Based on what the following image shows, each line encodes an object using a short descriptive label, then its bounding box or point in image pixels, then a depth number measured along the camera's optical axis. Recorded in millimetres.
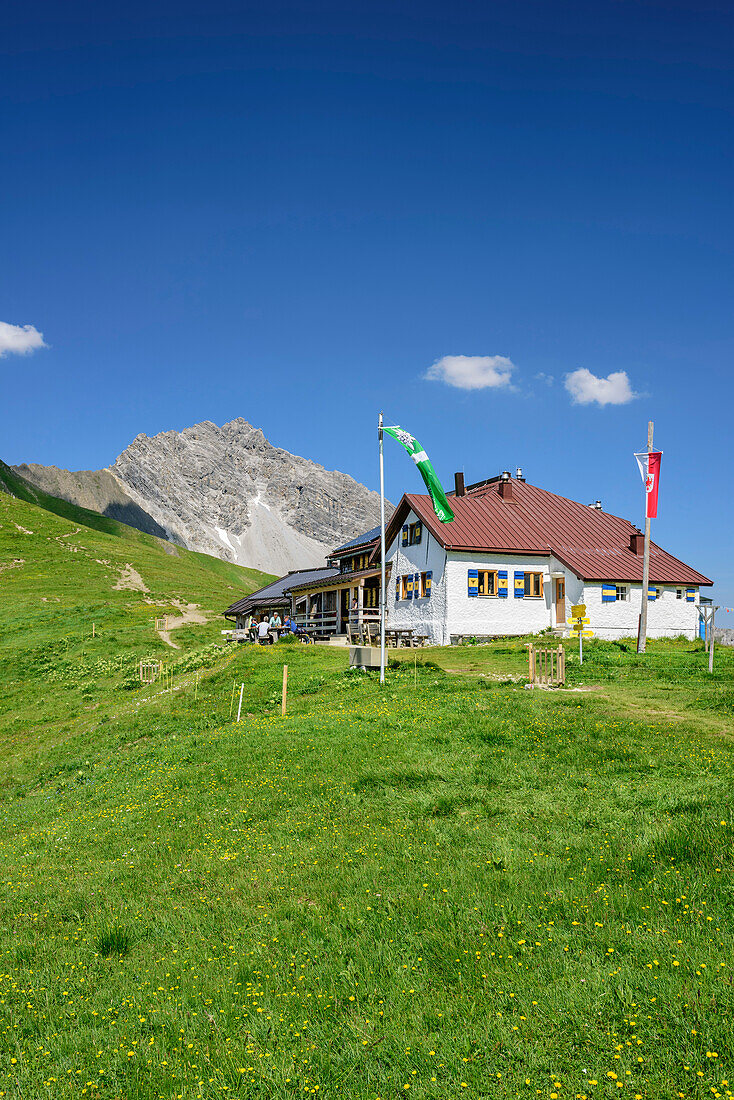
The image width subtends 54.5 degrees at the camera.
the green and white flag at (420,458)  22688
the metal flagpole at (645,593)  34219
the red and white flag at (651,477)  34688
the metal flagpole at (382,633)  22822
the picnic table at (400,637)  43594
